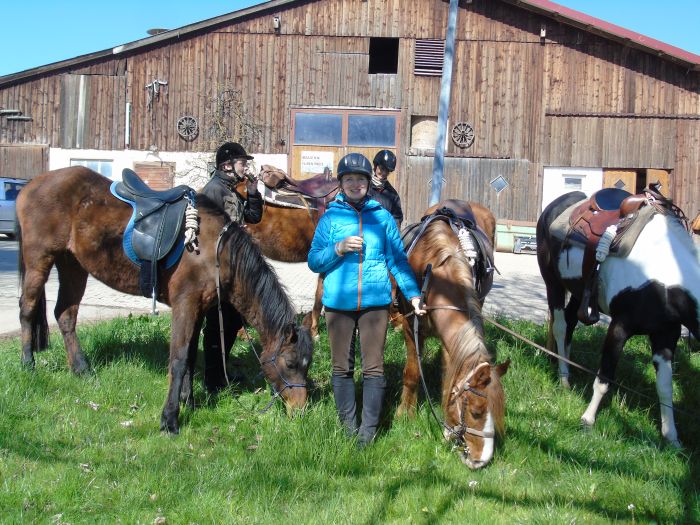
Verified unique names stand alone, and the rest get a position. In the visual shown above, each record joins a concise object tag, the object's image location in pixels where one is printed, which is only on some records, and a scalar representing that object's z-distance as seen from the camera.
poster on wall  20.67
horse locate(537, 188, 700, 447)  4.36
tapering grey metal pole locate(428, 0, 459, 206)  8.77
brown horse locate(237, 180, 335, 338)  7.48
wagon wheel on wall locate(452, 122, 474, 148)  20.64
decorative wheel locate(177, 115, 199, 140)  21.05
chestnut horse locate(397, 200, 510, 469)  3.64
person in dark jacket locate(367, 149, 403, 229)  6.55
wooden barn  20.41
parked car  19.34
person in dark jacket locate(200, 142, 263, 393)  5.26
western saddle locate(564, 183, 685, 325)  4.81
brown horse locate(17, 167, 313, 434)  4.54
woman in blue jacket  4.05
